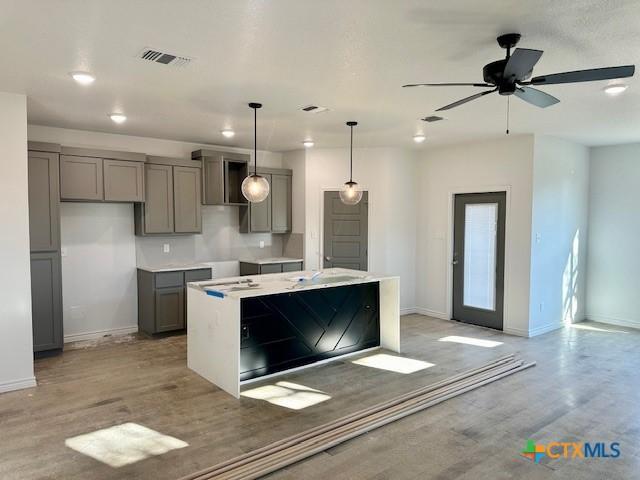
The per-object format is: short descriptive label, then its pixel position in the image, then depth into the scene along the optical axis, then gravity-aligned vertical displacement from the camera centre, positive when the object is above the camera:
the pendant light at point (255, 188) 4.23 +0.31
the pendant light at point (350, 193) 5.16 +0.32
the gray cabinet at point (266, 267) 6.42 -0.70
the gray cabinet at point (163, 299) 5.59 -1.01
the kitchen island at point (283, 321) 3.95 -1.02
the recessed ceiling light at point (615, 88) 3.63 +1.11
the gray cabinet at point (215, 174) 6.19 +0.65
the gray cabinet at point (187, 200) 5.96 +0.28
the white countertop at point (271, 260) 6.48 -0.60
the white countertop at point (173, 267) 5.66 -0.62
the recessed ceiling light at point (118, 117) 4.70 +1.12
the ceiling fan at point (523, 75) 2.38 +0.84
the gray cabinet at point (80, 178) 5.08 +0.49
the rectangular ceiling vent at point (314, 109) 4.44 +1.15
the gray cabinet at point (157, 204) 5.72 +0.21
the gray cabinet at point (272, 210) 6.71 +0.17
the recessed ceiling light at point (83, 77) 3.38 +1.12
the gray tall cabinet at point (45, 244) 4.68 -0.26
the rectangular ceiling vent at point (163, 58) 2.98 +1.13
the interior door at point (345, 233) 6.95 -0.20
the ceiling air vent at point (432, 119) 4.89 +1.14
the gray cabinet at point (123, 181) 5.39 +0.49
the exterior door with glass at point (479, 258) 6.25 -0.55
